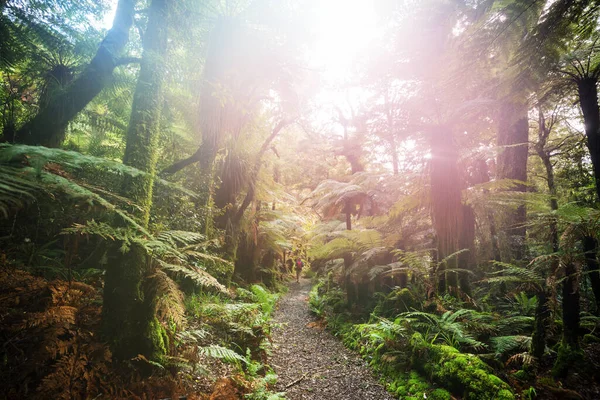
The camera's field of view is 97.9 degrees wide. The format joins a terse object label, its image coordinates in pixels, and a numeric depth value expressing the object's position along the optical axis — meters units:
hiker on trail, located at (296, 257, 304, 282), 18.37
